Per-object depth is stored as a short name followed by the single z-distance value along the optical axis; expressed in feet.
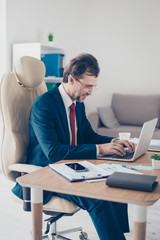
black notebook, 3.77
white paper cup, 6.38
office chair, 5.92
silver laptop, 5.18
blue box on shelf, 12.99
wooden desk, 3.61
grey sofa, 14.80
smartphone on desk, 4.49
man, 4.71
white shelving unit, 11.71
